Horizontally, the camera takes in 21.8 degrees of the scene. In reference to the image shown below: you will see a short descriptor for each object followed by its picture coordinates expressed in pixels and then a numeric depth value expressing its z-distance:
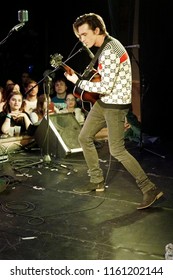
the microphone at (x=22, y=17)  4.50
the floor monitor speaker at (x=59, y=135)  6.05
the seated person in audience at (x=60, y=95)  7.33
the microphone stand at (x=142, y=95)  6.51
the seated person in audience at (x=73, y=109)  7.14
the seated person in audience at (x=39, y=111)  6.74
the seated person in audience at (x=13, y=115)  6.47
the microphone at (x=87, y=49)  4.60
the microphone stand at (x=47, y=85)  5.44
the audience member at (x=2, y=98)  6.72
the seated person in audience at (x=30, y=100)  6.92
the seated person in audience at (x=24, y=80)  7.27
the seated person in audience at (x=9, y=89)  6.78
